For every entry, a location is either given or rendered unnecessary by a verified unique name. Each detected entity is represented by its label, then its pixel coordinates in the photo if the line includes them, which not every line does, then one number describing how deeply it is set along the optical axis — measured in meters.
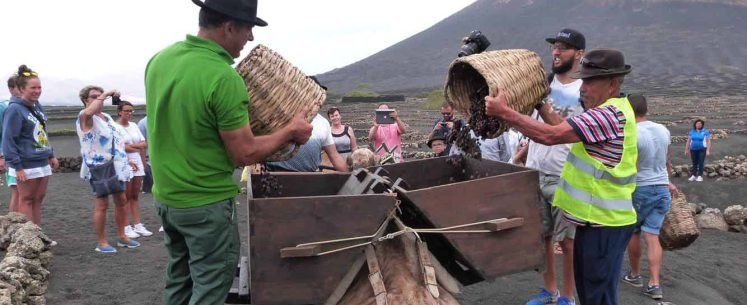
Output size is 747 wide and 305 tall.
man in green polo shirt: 2.48
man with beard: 4.16
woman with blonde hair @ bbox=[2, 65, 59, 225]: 5.75
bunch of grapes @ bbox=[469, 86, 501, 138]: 3.26
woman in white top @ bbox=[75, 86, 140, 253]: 5.96
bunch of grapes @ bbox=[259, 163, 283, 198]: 3.36
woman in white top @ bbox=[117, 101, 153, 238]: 6.98
